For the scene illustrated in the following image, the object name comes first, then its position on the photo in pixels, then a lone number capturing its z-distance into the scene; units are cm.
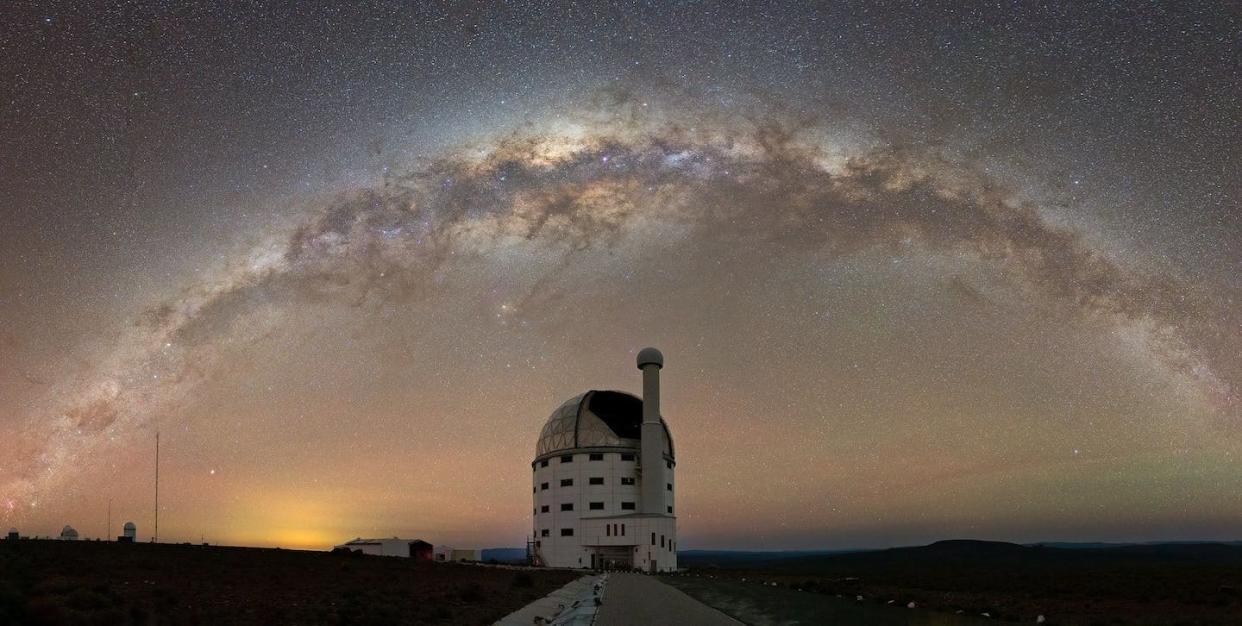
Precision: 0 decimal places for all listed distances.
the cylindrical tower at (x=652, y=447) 8062
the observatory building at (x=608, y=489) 7850
